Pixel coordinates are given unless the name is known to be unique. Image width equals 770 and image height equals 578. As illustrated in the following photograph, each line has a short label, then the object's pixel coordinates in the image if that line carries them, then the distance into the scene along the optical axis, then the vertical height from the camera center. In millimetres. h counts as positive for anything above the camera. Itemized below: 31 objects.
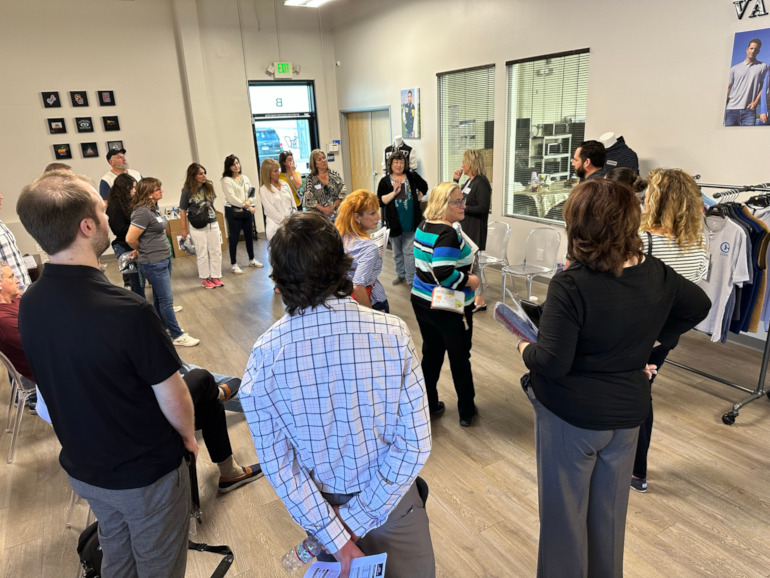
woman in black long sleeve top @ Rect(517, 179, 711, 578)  1578 -752
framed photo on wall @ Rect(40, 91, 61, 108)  7841 +802
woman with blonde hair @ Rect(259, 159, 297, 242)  6148 -618
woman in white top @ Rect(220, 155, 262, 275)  6926 -811
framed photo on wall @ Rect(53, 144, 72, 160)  8047 +14
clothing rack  3268 -1749
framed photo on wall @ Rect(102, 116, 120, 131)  8344 +432
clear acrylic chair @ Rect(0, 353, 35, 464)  2901 -1390
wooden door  9172 -100
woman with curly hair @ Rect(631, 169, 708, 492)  2449 -477
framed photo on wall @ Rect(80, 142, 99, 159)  8250 +21
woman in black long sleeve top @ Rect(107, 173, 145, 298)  4324 -494
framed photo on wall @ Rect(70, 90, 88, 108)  8031 +820
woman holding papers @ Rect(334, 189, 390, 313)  3121 -592
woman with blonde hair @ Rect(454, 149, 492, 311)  5480 -673
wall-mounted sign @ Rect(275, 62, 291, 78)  9492 +1329
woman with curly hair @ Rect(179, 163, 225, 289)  6016 -927
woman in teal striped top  2925 -846
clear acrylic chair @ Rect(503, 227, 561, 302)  5113 -1234
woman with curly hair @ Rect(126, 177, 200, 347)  4211 -762
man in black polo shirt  1442 -657
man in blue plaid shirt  1275 -644
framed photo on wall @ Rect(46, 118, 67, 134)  7961 +402
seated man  2639 -1274
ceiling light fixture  7775 +2107
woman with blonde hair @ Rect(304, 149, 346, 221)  5531 -504
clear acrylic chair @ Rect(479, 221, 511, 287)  5453 -1214
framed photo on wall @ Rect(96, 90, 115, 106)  8234 +836
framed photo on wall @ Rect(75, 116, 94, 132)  8156 +436
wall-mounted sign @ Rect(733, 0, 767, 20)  3844 +849
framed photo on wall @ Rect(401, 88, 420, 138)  8000 +384
